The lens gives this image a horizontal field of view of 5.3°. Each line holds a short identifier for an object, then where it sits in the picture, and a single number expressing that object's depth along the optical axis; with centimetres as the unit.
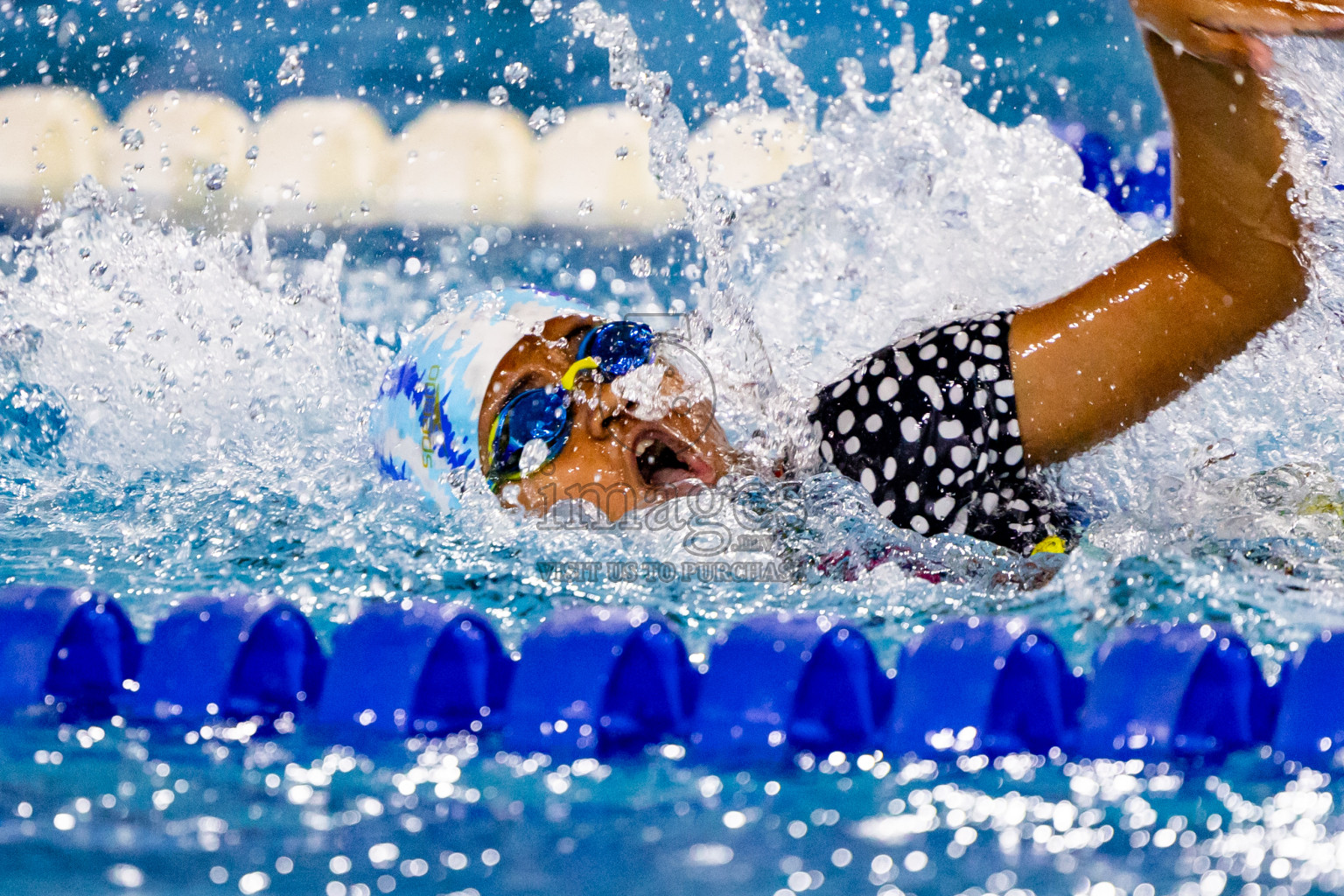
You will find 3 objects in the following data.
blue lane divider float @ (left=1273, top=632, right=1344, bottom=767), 762
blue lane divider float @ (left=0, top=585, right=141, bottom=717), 774
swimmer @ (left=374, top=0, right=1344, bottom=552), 772
